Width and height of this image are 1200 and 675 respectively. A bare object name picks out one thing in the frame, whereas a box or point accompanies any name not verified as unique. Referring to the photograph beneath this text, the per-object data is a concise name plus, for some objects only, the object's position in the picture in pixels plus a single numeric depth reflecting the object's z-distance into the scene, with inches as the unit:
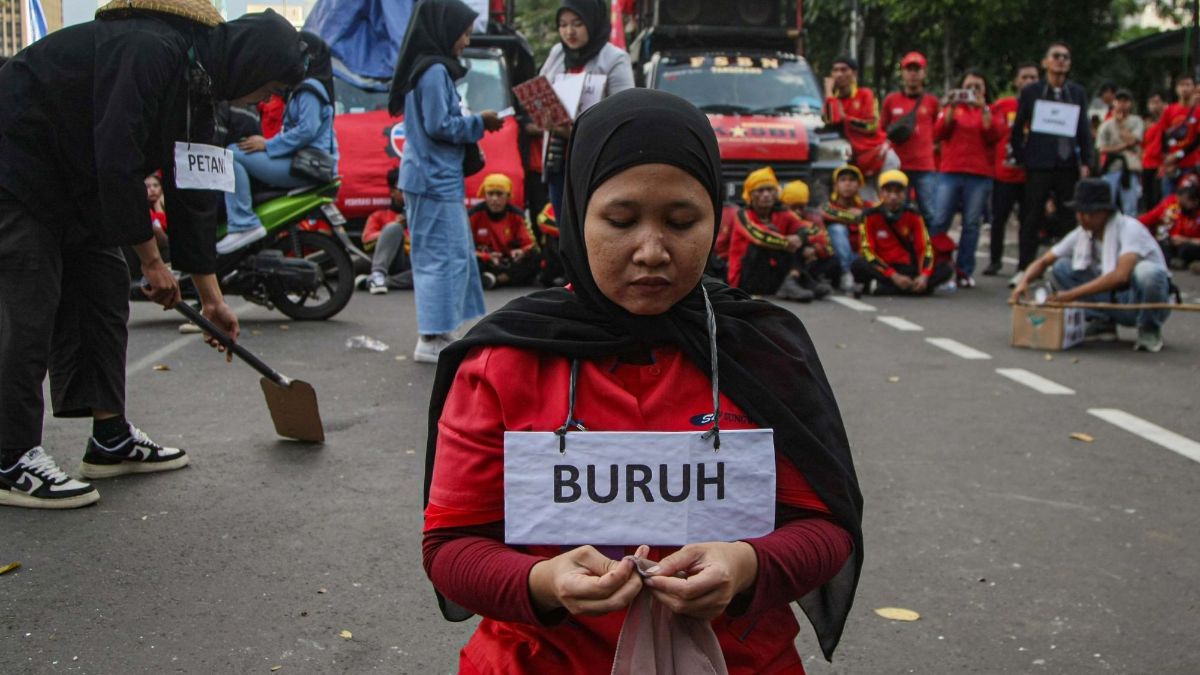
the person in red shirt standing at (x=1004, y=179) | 529.0
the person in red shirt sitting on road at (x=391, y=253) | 458.9
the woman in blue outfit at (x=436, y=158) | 279.7
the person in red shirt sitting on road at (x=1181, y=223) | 577.6
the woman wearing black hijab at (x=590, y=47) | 313.0
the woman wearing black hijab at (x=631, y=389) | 73.9
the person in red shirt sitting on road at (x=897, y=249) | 480.1
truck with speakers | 532.7
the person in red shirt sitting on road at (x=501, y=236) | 482.3
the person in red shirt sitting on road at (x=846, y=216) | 493.4
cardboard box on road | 345.1
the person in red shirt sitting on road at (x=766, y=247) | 464.8
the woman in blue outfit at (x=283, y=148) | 349.4
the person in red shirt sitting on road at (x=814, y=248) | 476.1
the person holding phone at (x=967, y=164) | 512.1
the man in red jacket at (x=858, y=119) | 536.7
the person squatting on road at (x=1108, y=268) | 347.6
